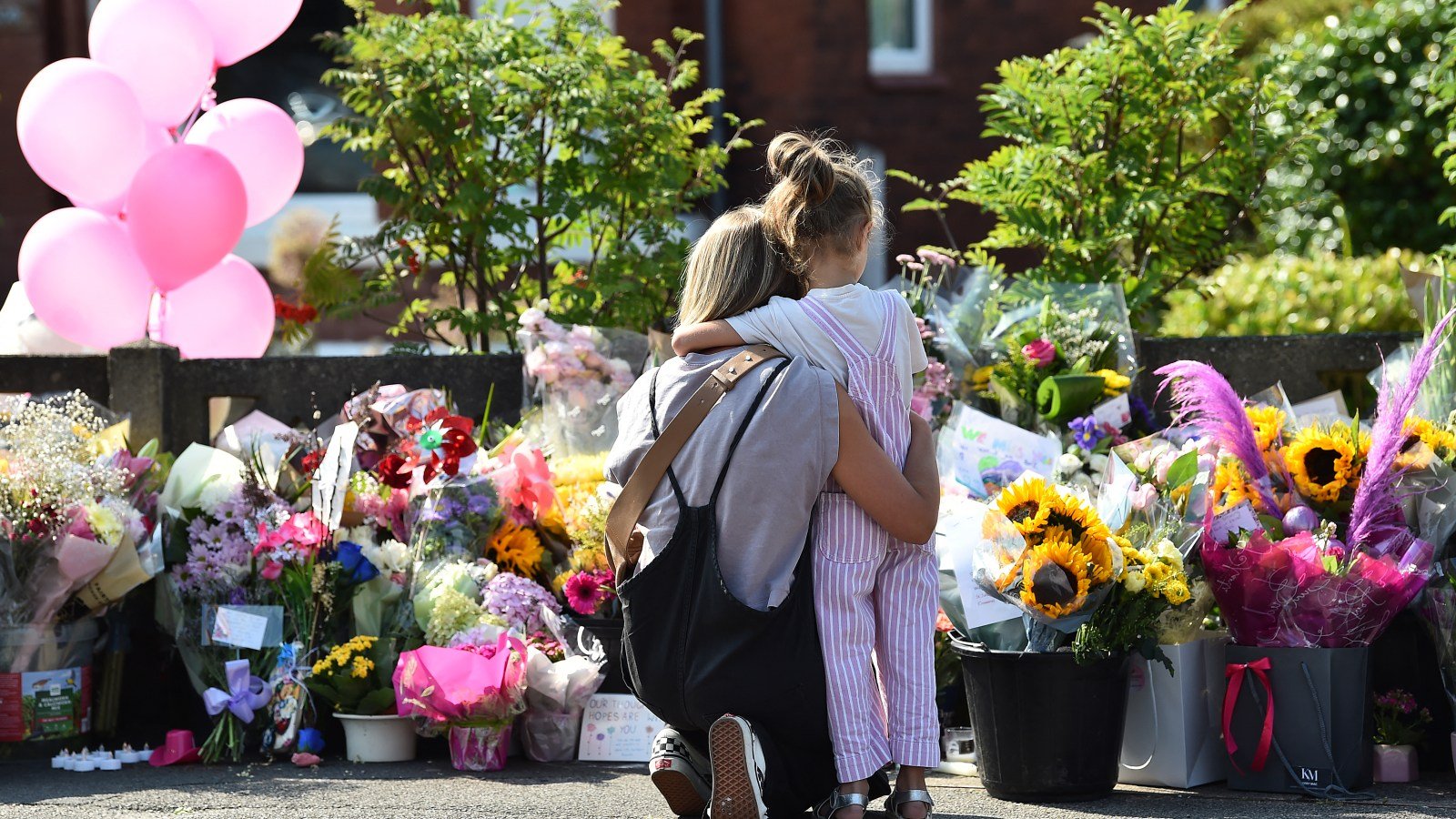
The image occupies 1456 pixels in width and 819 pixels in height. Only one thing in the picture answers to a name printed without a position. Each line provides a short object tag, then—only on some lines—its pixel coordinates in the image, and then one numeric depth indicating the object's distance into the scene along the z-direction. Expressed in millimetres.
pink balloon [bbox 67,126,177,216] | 12461
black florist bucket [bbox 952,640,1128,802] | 8023
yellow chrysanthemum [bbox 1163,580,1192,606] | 7875
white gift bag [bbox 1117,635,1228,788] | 8422
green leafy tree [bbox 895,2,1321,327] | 12305
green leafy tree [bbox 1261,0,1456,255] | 19312
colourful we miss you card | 10008
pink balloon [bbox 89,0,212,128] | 12375
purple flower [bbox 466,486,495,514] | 10055
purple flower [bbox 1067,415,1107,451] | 10453
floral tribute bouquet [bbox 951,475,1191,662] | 7766
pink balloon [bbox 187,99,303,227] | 13078
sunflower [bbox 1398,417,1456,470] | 8656
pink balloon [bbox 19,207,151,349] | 12016
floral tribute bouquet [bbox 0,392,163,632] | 9219
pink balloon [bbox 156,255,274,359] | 13195
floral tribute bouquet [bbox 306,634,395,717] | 9336
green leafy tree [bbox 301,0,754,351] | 12375
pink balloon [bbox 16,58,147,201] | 11867
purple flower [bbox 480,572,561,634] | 9625
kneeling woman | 7039
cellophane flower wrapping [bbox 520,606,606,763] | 9281
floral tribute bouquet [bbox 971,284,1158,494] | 10695
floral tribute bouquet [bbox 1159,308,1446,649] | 8102
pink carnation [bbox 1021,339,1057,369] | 10914
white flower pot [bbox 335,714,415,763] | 9422
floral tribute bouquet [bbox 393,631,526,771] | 8859
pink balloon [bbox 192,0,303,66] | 13023
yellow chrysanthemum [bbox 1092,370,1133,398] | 10820
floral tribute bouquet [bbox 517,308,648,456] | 11055
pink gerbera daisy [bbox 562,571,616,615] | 9547
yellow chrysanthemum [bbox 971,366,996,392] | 11203
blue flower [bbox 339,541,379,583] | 9602
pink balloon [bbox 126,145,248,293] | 11898
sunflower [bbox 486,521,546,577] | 10102
